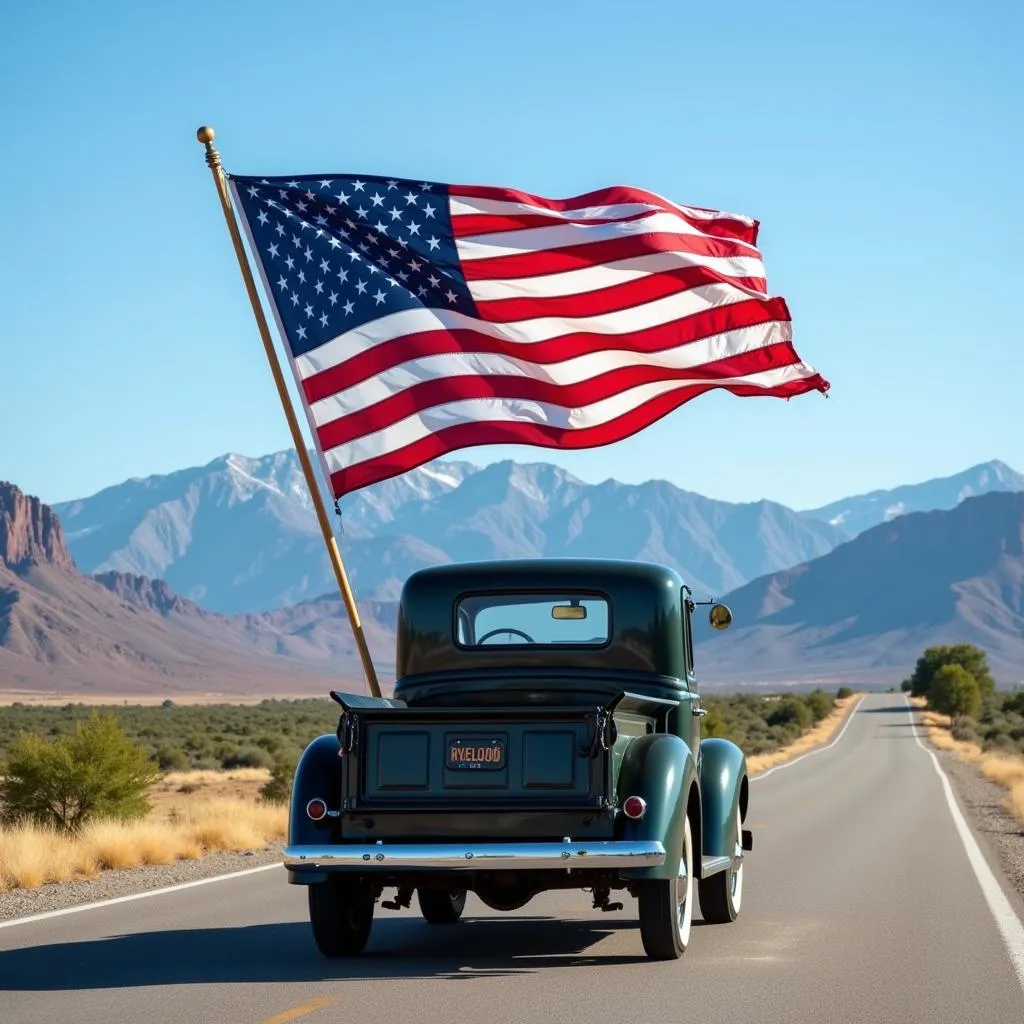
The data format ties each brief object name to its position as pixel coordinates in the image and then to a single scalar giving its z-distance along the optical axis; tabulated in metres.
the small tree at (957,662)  114.00
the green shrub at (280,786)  30.53
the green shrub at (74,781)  24.48
